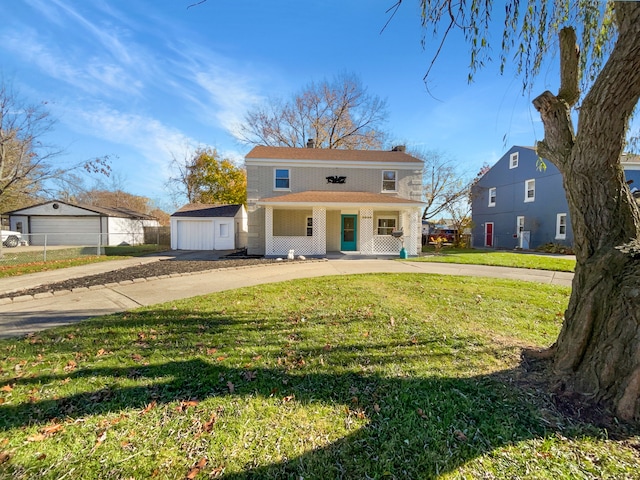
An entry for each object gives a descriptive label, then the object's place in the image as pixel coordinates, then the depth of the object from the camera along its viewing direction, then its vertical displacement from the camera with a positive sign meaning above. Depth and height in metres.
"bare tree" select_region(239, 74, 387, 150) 25.98 +9.82
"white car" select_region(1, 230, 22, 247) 19.34 -0.10
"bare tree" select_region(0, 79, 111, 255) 13.84 +3.68
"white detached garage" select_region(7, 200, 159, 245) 22.08 +1.20
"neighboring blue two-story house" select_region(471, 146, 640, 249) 18.06 +2.46
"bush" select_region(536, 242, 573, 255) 16.47 -0.63
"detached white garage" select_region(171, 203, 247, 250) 18.31 +0.55
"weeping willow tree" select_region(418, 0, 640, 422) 2.35 +0.15
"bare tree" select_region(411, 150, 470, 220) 25.64 +3.95
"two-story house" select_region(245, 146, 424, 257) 14.24 +1.86
